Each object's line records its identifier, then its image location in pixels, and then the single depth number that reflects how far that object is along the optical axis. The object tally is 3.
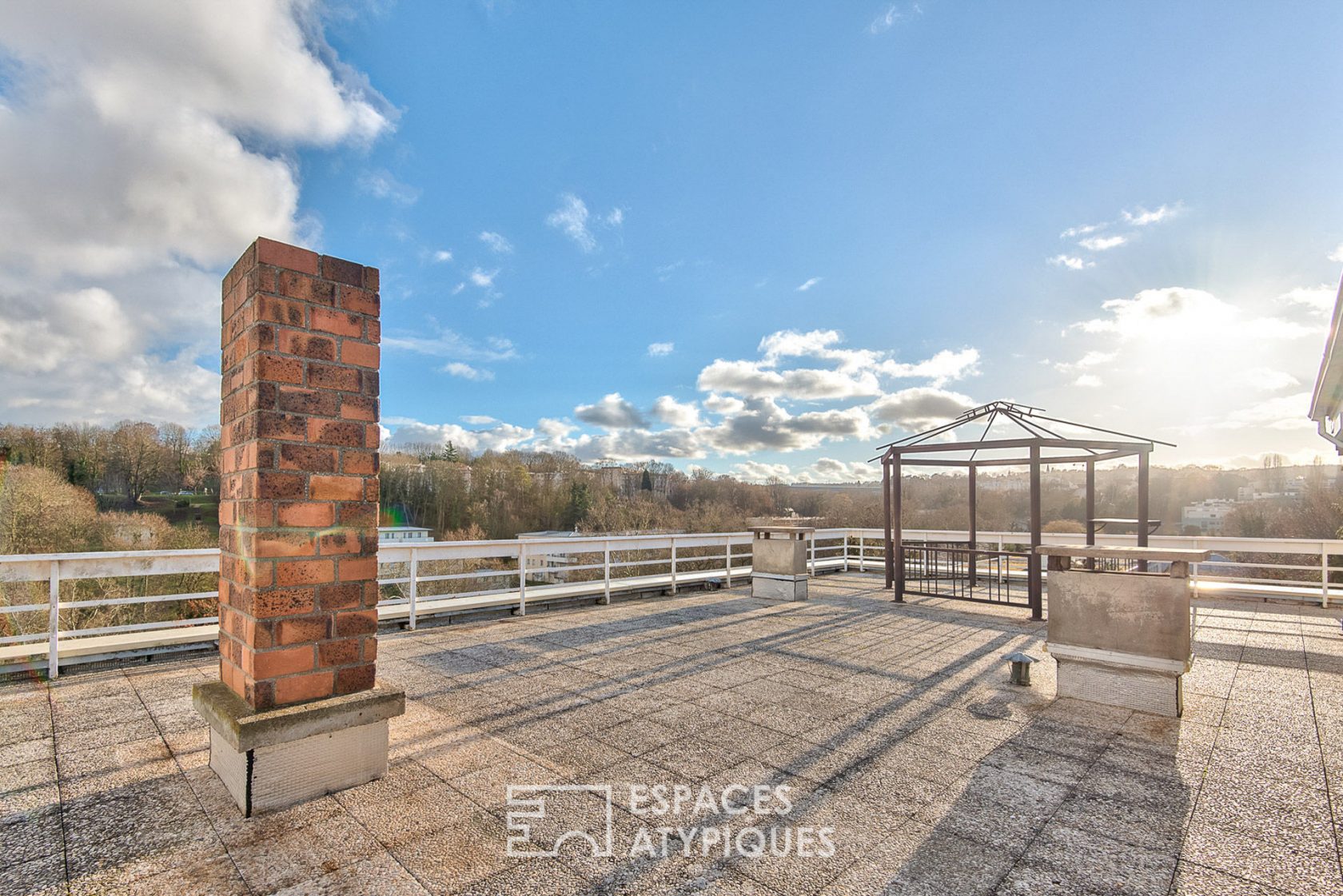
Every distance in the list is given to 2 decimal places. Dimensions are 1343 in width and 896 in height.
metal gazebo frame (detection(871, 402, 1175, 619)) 6.31
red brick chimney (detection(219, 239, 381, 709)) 1.93
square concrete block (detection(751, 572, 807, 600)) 7.05
